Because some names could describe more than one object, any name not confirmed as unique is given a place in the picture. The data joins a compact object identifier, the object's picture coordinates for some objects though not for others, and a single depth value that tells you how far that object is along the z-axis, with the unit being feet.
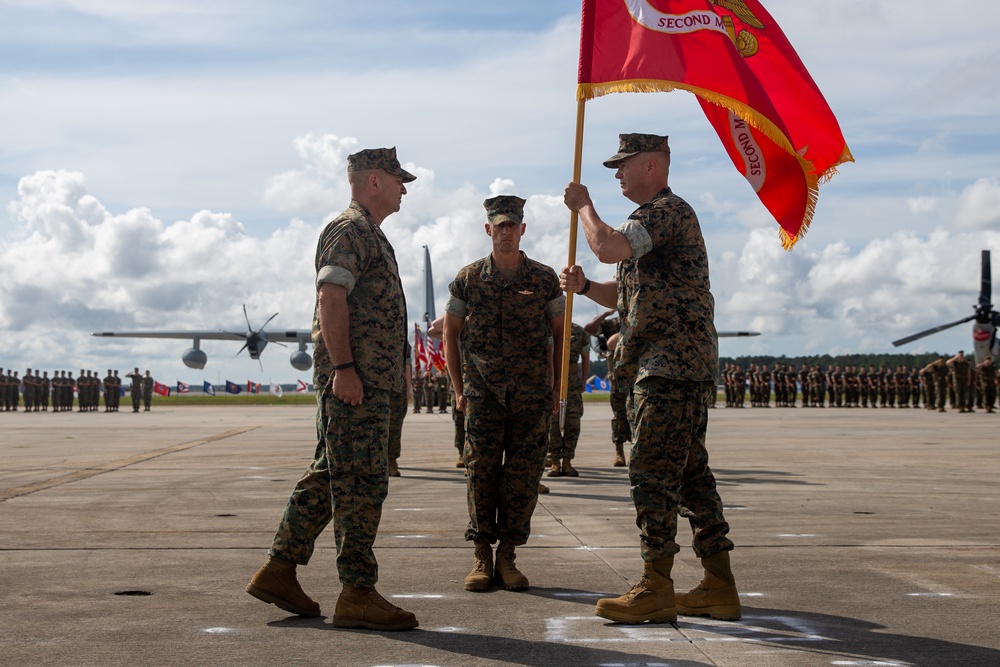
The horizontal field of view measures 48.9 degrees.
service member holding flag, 15.38
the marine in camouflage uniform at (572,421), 37.27
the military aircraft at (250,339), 185.68
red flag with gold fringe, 18.80
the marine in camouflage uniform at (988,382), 118.01
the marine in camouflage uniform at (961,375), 117.80
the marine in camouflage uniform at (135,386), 144.05
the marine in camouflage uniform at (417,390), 127.13
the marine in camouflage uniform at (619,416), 40.29
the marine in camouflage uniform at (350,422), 14.90
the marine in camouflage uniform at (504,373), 18.83
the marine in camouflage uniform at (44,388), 148.14
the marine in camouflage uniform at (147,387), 150.20
